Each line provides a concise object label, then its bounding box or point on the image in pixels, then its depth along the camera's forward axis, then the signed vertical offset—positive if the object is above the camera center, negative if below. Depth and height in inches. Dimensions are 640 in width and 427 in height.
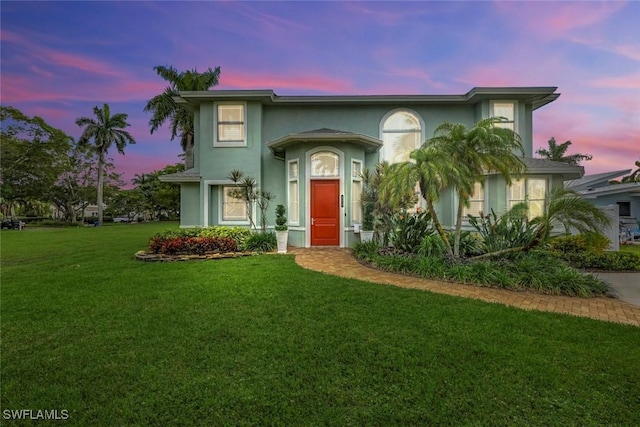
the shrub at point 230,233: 411.0 -32.5
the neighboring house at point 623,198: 692.7 +35.4
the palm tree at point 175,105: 909.8 +364.6
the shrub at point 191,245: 371.2 -46.1
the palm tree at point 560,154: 1430.9 +302.7
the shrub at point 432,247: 314.0 -40.7
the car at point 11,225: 1034.1 -51.7
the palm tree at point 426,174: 279.0 +37.3
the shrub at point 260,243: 403.5 -46.6
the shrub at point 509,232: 297.0 -22.3
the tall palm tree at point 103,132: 1258.0 +363.6
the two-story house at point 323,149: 432.8 +102.1
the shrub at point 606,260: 309.4 -56.0
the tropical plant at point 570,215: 246.8 -3.4
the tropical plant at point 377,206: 375.9 +7.2
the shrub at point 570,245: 358.0 -44.0
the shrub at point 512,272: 229.8 -55.7
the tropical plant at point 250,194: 445.1 +27.2
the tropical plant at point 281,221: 396.2 -14.1
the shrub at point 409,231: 347.6 -25.2
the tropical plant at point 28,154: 1001.5 +220.8
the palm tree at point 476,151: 282.0 +61.5
